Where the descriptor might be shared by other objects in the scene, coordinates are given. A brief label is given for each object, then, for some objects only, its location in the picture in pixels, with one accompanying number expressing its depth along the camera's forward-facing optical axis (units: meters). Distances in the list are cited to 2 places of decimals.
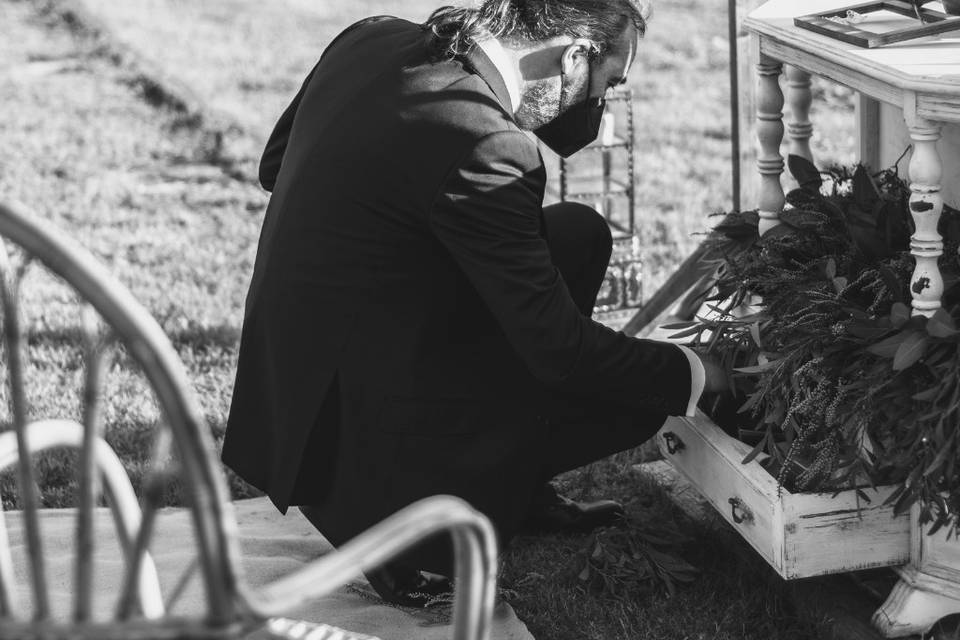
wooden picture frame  4.60
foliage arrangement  4.23
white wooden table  4.12
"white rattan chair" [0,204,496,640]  2.12
